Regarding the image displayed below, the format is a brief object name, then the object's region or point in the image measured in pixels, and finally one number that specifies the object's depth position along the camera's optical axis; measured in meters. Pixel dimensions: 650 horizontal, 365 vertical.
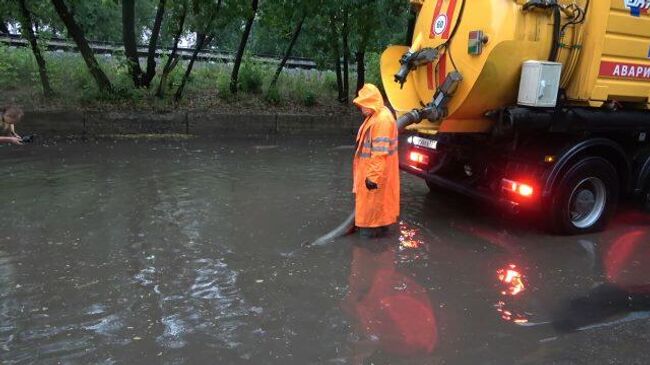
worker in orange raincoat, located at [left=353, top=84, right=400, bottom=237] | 5.53
